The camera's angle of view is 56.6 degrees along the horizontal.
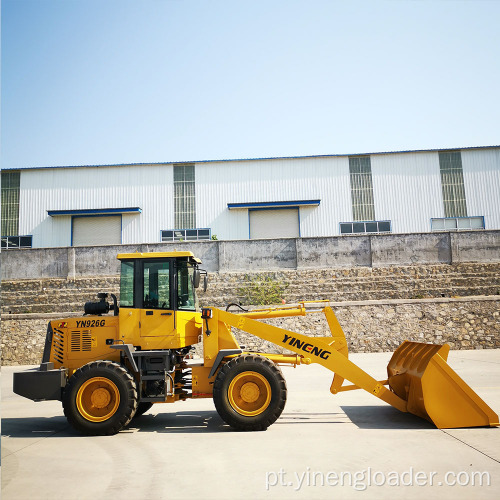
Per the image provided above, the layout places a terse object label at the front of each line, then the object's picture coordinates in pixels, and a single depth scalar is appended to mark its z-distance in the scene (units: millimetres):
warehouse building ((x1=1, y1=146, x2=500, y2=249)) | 28703
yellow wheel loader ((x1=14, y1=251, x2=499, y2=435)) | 7078
